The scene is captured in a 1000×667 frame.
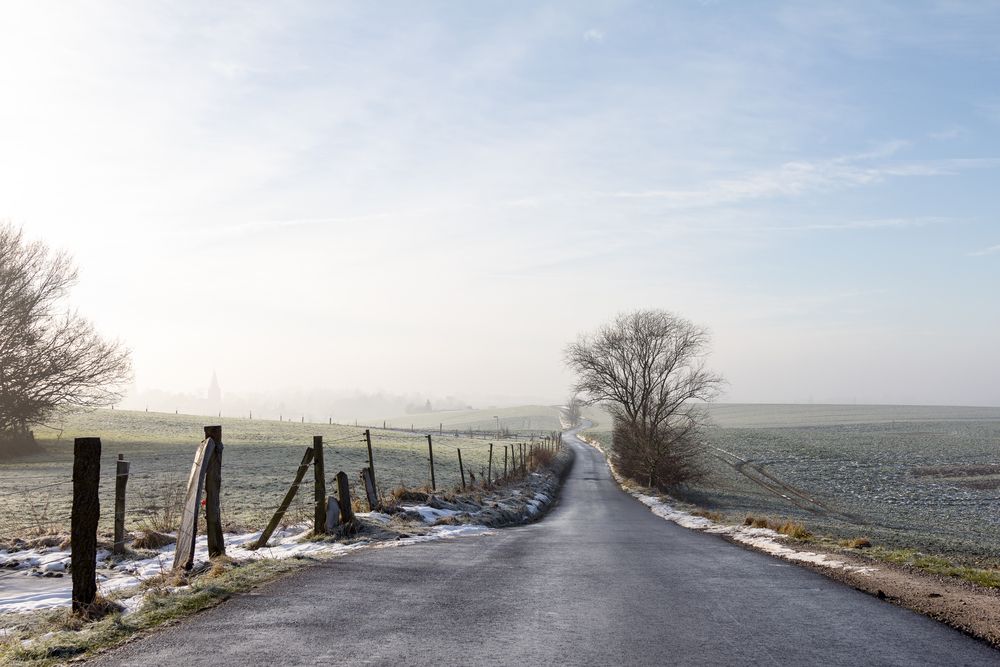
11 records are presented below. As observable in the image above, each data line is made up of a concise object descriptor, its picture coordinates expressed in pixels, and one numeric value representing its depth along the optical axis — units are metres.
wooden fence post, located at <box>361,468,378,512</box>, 16.81
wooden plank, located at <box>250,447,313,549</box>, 12.90
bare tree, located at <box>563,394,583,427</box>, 177.50
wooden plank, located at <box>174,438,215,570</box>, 10.22
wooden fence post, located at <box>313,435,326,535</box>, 13.68
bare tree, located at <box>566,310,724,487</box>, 48.69
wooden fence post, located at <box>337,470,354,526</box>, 14.03
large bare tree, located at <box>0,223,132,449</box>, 38.69
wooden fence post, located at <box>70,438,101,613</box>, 7.71
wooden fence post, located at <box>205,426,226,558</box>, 10.98
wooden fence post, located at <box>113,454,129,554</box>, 12.76
